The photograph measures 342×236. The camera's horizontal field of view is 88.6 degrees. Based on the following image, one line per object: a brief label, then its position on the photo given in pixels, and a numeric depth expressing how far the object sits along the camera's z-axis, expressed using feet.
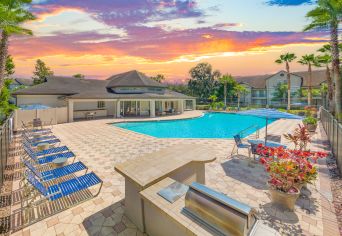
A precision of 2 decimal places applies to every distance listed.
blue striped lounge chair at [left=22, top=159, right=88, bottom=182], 18.89
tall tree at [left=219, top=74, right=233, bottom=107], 152.15
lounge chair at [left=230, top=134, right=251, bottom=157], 29.36
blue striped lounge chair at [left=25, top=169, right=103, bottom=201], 15.72
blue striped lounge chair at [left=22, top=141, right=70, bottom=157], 27.71
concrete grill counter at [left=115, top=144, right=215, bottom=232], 13.51
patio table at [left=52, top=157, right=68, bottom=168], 24.36
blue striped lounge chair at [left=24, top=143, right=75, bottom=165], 24.13
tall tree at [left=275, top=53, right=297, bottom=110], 106.22
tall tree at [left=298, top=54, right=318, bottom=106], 99.19
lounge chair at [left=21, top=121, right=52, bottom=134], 49.49
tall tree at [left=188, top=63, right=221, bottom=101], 188.14
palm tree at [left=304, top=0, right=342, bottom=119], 44.14
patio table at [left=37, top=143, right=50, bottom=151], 33.19
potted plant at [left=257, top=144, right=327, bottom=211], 15.80
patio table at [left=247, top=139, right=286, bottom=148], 28.67
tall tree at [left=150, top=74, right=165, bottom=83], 222.07
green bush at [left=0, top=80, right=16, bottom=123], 55.24
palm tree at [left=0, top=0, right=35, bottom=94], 39.24
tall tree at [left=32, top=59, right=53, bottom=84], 166.61
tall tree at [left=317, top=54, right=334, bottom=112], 61.13
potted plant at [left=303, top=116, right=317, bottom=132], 51.11
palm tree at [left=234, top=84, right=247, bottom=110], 141.20
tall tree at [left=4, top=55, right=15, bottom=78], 67.56
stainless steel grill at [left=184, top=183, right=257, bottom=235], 8.17
